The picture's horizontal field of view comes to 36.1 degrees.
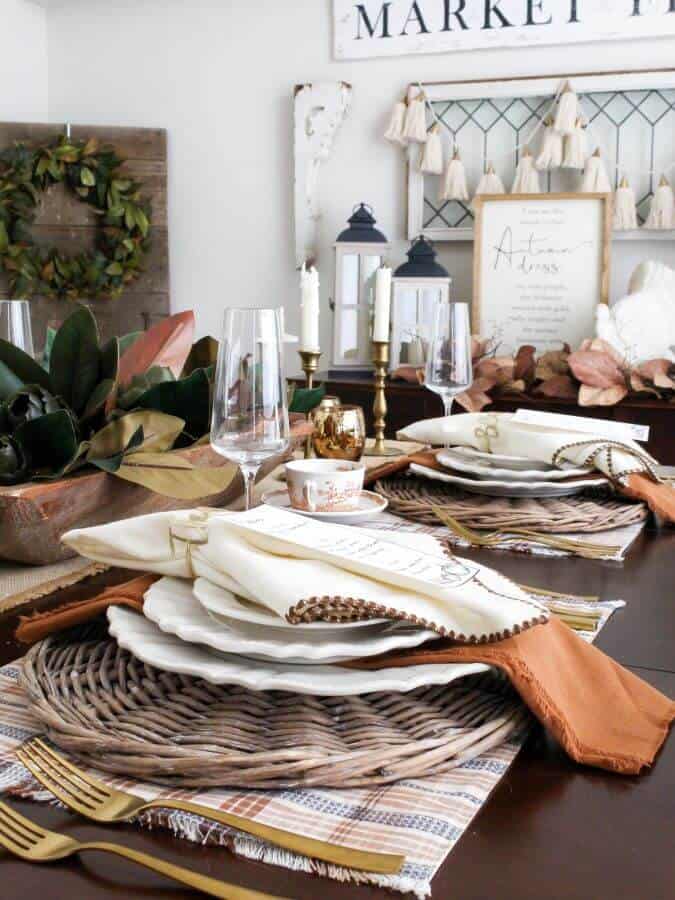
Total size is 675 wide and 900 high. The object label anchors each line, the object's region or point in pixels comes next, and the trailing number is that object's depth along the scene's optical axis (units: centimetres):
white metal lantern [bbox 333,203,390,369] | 310
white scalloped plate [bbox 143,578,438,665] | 62
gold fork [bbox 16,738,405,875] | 49
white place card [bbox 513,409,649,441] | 134
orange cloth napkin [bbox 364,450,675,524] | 128
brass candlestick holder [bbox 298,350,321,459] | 161
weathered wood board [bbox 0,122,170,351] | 367
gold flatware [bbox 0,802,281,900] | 47
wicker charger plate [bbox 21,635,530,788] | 56
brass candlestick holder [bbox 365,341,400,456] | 171
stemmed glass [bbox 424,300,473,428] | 148
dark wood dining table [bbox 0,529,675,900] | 48
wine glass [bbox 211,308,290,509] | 91
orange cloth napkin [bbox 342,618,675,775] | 61
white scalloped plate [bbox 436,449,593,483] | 128
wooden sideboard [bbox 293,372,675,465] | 258
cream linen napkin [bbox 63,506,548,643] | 64
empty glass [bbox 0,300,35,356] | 137
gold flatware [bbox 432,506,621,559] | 112
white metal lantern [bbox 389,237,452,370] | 304
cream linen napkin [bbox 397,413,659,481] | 130
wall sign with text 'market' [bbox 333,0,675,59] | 307
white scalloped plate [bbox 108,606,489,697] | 61
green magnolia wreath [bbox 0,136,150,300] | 359
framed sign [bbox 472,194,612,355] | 300
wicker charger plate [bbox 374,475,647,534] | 121
